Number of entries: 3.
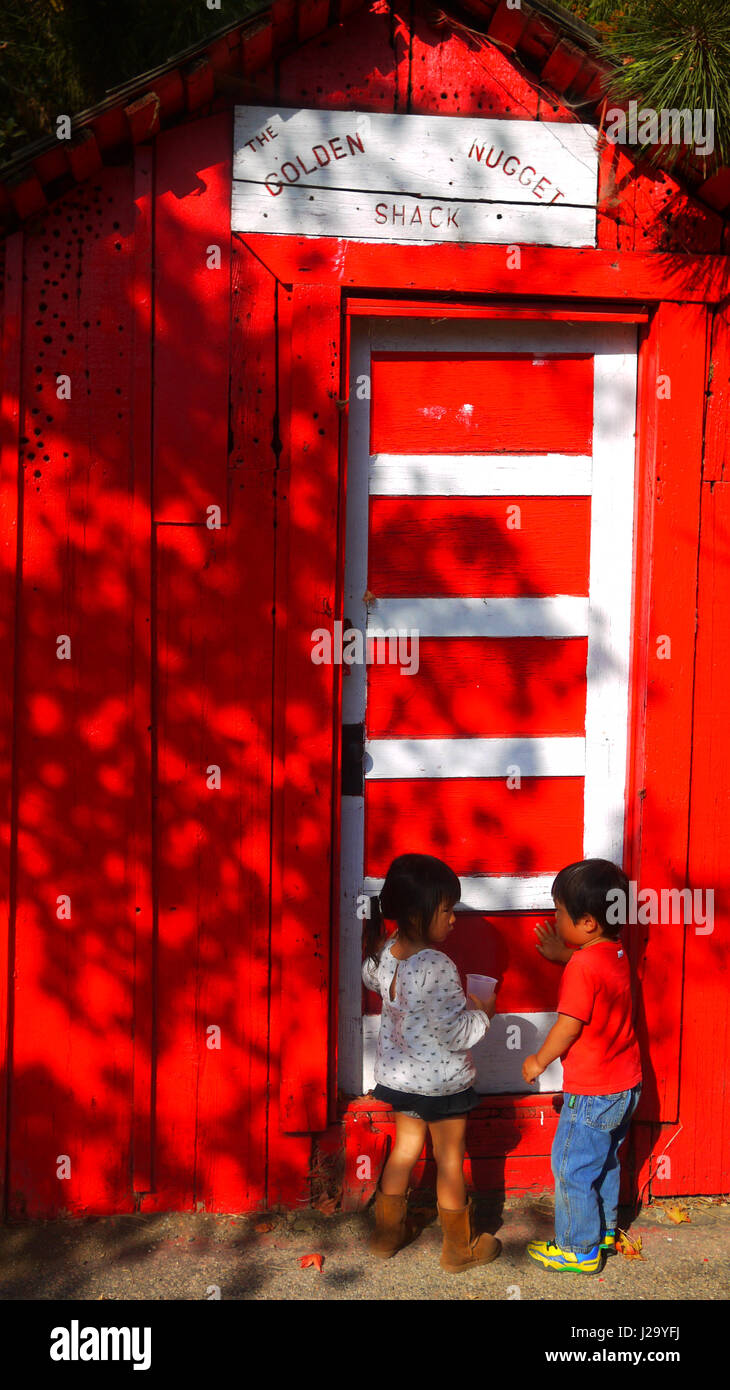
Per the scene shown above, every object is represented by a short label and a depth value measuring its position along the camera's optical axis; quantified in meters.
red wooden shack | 3.32
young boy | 3.24
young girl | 3.20
